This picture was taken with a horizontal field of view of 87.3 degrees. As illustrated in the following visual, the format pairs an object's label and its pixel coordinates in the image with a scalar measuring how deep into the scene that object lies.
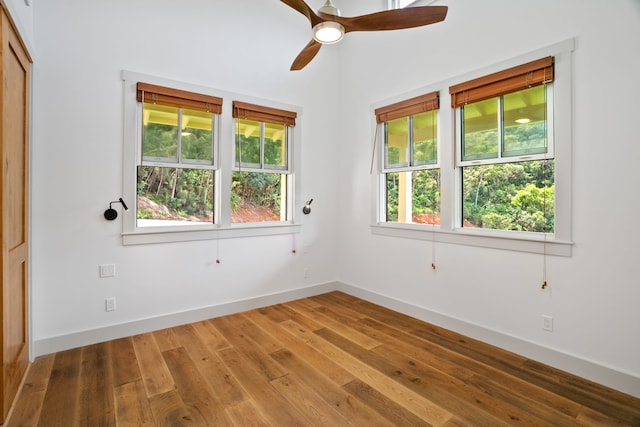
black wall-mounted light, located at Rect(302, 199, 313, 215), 4.27
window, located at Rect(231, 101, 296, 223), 3.82
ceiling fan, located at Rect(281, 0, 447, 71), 2.10
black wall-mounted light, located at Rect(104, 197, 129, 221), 2.97
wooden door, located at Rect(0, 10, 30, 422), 1.92
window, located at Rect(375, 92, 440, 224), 3.49
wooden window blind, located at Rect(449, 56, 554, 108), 2.58
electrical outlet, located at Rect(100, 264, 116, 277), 3.00
